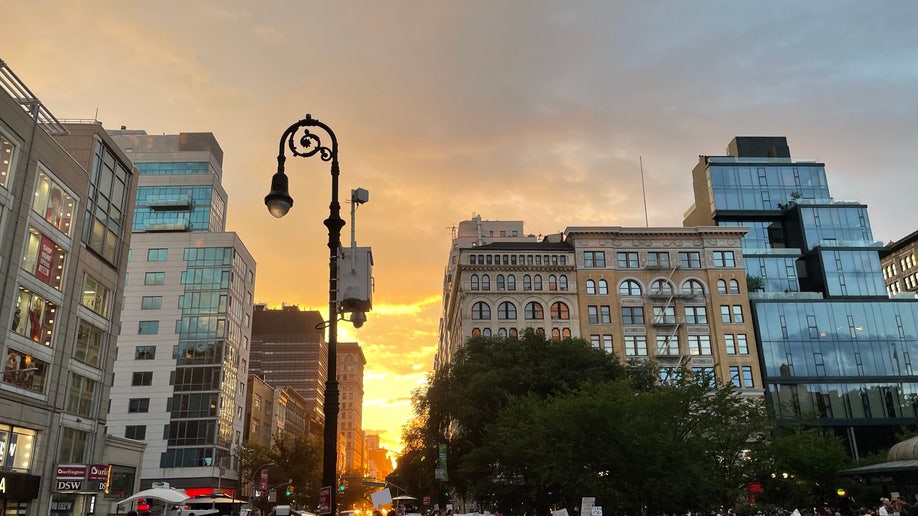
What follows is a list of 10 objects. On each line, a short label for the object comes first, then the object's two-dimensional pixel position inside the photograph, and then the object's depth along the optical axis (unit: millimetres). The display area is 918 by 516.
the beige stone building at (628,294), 83250
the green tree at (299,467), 78125
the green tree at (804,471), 51594
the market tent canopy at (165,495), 30606
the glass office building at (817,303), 81250
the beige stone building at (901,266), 119688
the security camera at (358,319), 13270
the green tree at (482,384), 51031
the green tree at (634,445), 33406
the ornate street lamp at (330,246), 12094
